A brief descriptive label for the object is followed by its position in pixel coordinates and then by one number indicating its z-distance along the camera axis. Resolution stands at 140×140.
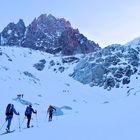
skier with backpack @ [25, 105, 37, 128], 23.58
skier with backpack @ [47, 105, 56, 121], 29.08
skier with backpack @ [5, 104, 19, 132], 21.42
